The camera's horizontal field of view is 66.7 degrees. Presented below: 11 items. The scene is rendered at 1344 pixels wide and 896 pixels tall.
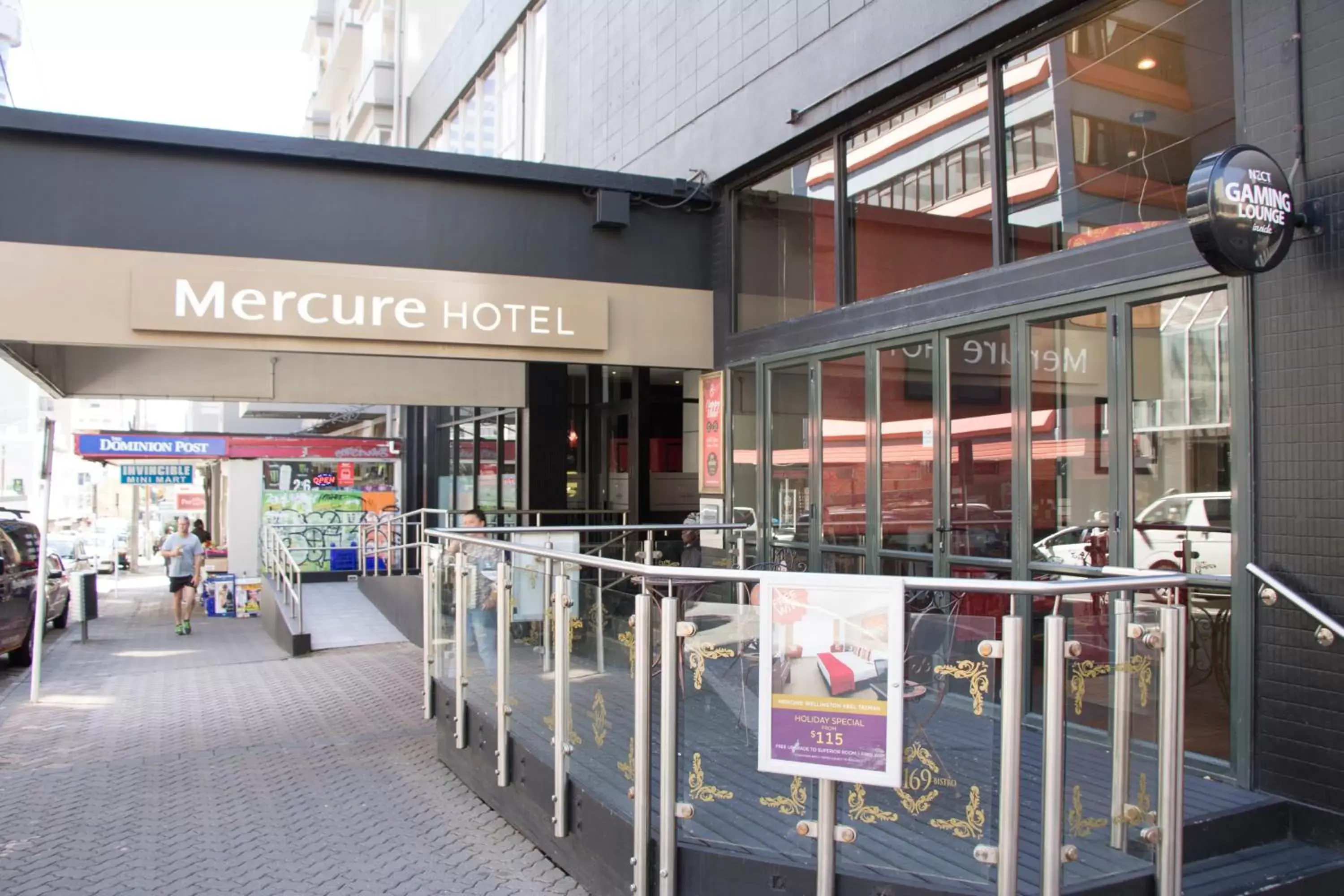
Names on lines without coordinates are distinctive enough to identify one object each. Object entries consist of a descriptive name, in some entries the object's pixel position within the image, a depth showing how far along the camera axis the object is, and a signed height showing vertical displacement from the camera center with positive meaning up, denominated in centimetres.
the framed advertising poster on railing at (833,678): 369 -74
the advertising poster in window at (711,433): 1026 +45
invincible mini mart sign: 2133 +2
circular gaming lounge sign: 463 +124
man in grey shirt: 1573 -150
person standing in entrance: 626 -79
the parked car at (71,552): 2216 -178
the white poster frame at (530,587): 549 -61
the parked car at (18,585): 1162 -130
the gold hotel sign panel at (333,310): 796 +143
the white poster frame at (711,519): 1004 -42
